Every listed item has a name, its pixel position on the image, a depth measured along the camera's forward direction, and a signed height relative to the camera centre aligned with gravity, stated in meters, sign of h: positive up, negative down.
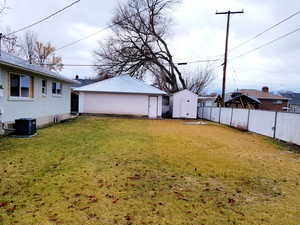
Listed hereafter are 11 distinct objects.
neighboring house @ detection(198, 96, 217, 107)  29.32 +0.38
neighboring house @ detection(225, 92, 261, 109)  24.70 +0.48
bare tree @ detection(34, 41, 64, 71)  29.78 +6.97
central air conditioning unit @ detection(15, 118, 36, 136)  7.30 -1.22
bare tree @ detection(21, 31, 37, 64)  28.36 +8.24
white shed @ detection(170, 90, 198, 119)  18.72 -0.18
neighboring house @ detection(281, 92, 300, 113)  40.51 +1.60
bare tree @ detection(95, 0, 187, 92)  22.69 +7.52
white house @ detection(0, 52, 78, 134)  7.16 +0.12
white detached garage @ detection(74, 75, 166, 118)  18.02 -0.12
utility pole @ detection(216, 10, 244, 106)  15.95 +5.10
